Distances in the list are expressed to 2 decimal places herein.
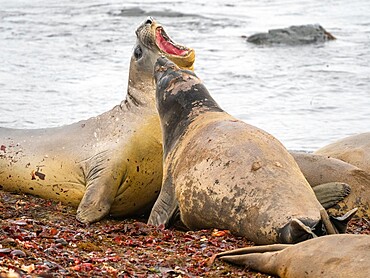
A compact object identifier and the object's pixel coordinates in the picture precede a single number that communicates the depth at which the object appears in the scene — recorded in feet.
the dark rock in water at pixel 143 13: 156.04
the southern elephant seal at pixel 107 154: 50.42
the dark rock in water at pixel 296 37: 124.36
